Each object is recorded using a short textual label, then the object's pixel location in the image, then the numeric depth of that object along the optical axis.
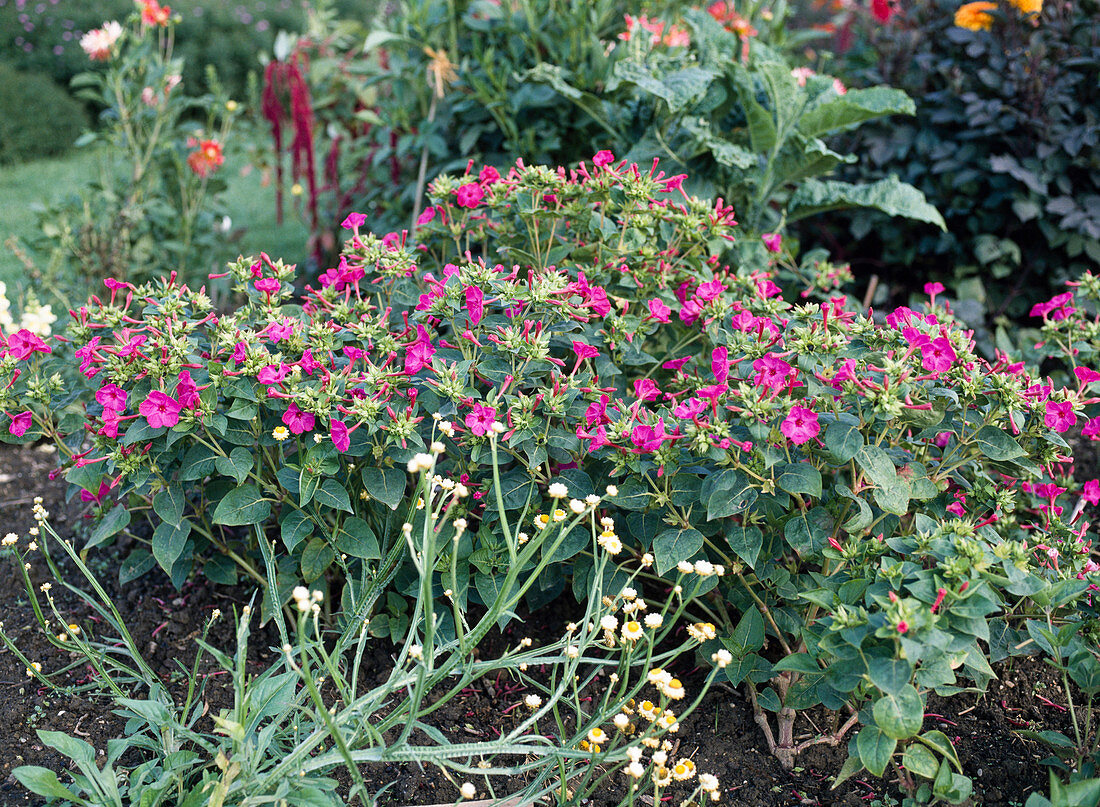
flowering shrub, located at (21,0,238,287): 3.53
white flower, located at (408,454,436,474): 1.29
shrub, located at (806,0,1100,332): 3.20
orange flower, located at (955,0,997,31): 3.33
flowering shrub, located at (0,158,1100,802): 1.51
